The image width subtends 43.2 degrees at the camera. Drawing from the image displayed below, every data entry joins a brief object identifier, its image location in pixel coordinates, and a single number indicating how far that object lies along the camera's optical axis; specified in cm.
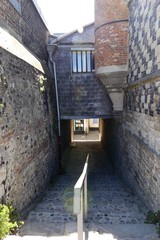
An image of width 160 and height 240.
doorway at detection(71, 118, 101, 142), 1939
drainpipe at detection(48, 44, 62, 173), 1012
